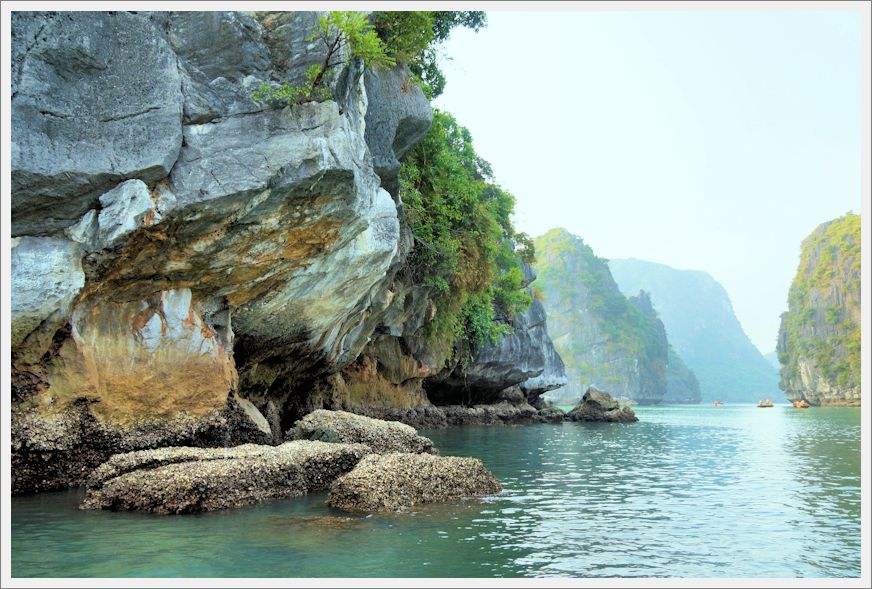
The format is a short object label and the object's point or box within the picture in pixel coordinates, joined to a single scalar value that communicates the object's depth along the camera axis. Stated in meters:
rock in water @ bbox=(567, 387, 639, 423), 41.62
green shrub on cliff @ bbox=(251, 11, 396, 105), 12.43
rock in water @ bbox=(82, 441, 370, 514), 9.82
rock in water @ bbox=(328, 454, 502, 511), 10.07
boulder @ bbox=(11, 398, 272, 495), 11.20
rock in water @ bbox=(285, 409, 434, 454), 14.59
